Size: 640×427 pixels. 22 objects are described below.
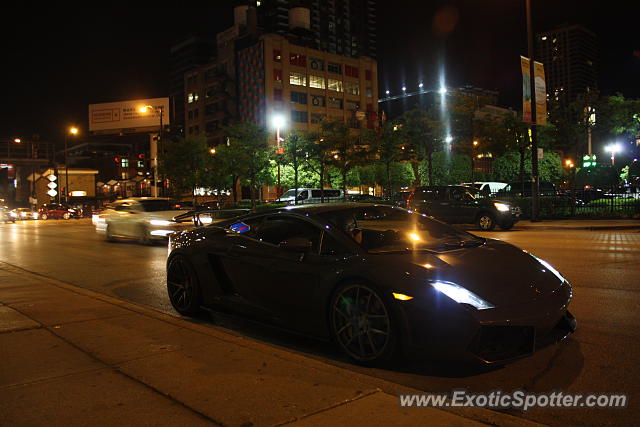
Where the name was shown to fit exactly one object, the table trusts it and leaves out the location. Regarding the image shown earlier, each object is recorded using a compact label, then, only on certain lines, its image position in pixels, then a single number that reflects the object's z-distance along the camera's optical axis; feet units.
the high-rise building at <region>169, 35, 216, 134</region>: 501.15
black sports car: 13.37
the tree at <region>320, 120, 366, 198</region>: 122.93
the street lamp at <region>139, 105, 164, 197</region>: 150.07
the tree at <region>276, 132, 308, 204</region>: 124.47
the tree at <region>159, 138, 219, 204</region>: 146.82
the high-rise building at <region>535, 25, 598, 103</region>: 429.38
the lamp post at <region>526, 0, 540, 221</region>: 71.41
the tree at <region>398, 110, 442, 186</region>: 112.16
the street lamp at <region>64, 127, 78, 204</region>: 168.54
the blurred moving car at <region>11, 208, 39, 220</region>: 168.04
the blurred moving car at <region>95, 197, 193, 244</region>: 53.57
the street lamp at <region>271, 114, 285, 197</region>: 123.69
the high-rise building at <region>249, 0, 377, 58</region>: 464.24
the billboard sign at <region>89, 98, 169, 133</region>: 204.44
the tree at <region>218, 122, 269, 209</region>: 134.00
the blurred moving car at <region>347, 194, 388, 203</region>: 118.78
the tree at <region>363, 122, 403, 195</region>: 124.47
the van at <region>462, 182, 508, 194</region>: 150.86
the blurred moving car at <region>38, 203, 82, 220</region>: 156.97
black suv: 63.21
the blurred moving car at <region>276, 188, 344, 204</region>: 114.89
